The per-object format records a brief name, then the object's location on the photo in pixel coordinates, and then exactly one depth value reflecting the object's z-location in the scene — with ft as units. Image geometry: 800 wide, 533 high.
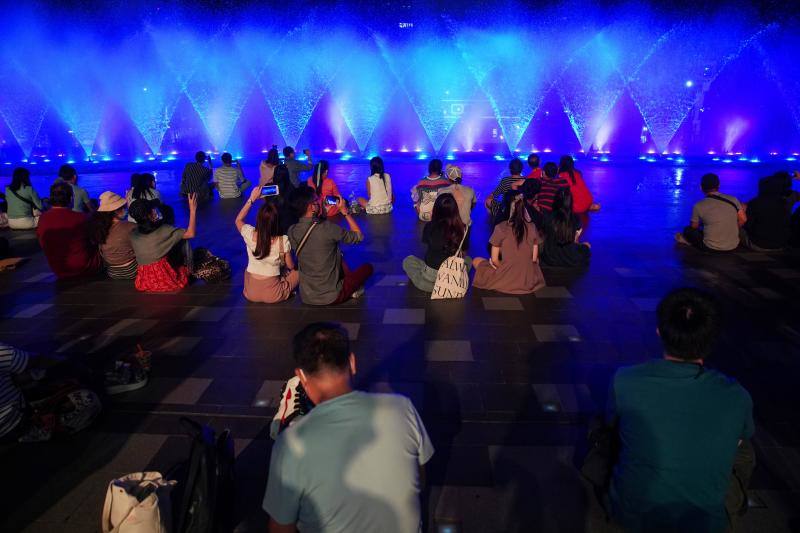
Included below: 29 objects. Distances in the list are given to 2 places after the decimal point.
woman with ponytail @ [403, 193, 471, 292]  19.06
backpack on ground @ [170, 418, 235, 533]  7.68
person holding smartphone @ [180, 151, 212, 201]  40.90
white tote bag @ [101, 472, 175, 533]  7.38
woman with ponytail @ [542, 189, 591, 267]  23.06
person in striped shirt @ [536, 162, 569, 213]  27.29
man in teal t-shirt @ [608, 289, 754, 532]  6.96
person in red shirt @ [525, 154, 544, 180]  31.93
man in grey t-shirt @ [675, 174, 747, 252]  24.44
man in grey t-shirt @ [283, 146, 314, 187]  41.19
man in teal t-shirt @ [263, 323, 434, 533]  5.76
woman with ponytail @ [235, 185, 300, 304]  17.78
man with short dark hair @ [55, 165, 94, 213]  30.12
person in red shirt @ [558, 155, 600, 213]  32.24
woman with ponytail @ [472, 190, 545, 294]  19.22
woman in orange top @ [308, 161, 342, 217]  30.61
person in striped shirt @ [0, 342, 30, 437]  10.08
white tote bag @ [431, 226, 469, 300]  19.01
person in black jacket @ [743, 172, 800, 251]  24.29
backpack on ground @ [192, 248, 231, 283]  21.79
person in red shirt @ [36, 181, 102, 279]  22.02
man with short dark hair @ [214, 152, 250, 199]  45.39
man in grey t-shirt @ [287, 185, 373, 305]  17.54
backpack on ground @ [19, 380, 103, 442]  10.91
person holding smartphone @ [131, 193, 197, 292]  19.58
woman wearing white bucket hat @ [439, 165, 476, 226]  28.08
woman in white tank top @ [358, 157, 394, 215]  35.19
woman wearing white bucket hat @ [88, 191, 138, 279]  20.83
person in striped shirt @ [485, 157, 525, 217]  29.91
